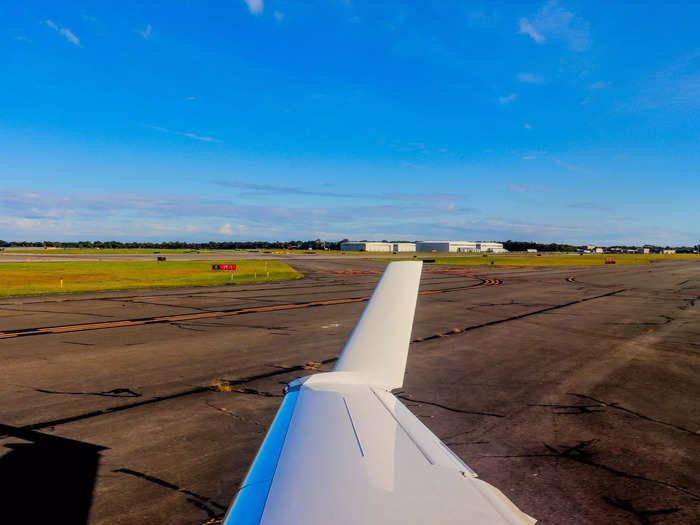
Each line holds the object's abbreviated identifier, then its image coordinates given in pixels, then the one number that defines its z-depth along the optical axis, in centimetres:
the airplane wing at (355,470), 168
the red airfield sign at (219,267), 3322
